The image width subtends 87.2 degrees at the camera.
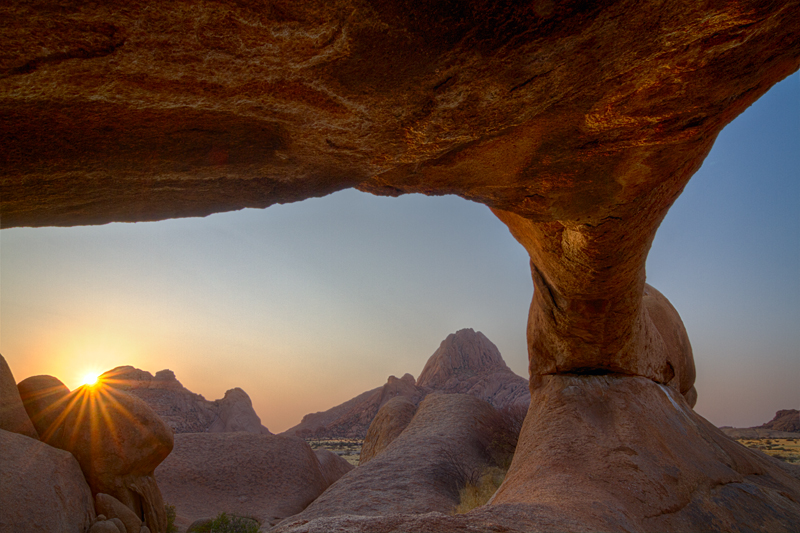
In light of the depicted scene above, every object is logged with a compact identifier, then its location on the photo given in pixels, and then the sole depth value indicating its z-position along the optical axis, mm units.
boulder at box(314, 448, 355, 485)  16519
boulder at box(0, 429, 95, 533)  4402
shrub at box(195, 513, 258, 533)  9641
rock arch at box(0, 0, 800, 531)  2566
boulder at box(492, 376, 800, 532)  5586
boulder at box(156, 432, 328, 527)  12750
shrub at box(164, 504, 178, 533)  9270
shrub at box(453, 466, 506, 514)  8977
